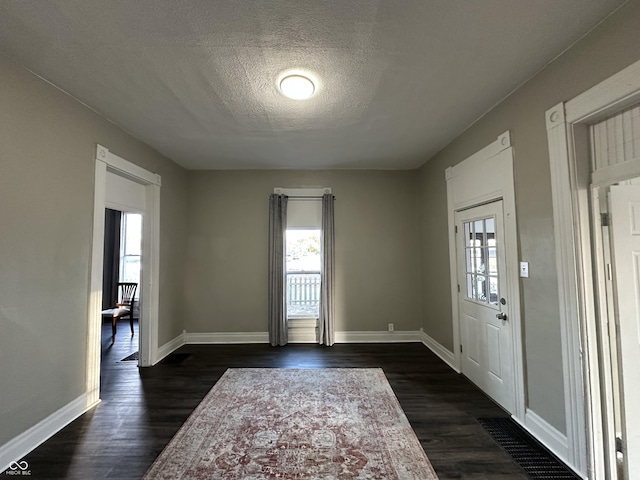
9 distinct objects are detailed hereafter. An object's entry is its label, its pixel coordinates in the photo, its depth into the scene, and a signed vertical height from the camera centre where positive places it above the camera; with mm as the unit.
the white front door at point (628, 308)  1630 -318
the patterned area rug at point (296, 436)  1786 -1364
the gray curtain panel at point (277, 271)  4324 -219
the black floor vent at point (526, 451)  1784 -1392
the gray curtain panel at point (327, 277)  4324 -322
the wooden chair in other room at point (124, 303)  4621 -867
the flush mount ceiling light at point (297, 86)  2133 +1345
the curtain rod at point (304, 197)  4523 +968
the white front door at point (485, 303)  2531 -493
